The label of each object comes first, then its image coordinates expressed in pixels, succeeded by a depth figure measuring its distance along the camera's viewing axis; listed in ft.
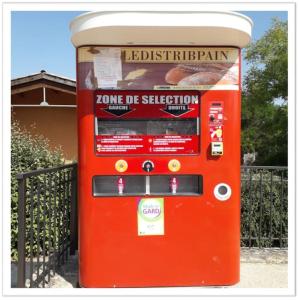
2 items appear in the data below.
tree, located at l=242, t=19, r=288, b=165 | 41.83
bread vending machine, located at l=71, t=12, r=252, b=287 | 11.71
